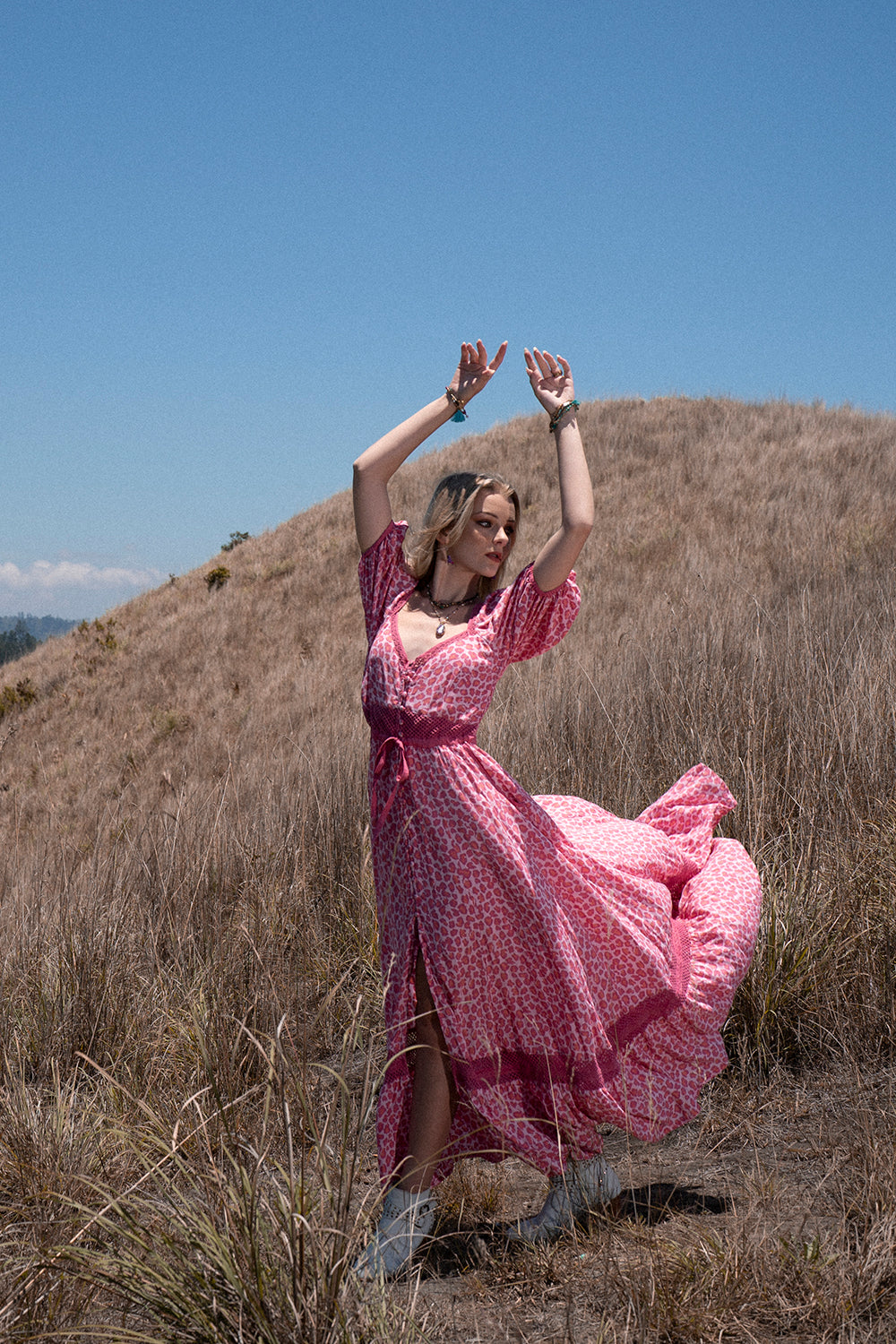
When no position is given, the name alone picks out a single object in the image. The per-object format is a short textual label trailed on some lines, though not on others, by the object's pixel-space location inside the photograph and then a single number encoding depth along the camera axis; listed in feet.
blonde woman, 8.20
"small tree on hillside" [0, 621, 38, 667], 357.04
